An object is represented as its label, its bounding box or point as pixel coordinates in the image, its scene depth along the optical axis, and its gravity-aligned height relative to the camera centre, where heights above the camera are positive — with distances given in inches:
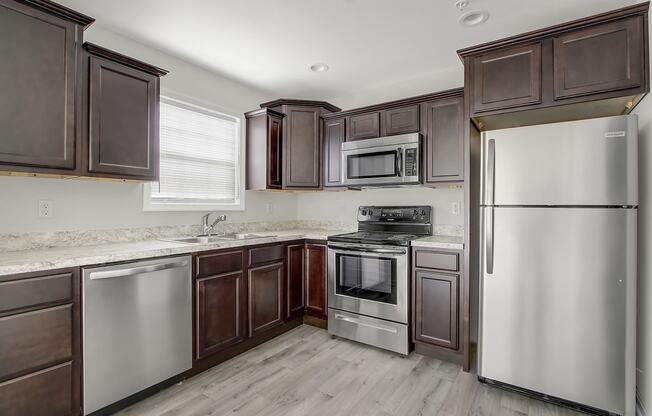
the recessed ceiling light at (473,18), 88.2 +53.5
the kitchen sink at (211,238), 111.9 -11.3
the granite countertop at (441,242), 99.0 -11.0
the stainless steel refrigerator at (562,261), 71.1 -12.8
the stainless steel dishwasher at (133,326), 71.5 -29.3
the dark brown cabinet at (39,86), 67.3 +26.9
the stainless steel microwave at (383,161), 115.0 +17.8
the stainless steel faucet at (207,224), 119.8 -6.3
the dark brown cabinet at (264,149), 135.2 +25.1
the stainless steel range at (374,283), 107.1 -26.7
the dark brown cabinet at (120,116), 80.7 +24.6
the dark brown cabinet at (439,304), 98.7 -30.6
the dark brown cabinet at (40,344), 60.6 -27.4
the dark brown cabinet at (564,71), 73.4 +34.7
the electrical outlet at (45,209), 84.4 -0.5
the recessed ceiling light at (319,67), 121.5 +54.2
